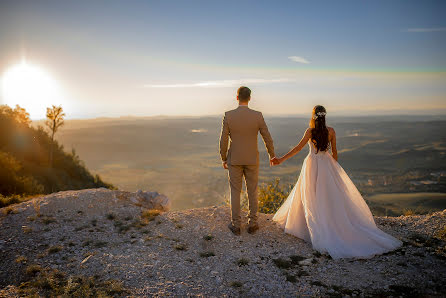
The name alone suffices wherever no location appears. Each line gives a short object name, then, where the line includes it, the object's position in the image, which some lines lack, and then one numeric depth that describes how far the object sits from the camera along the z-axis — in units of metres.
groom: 5.96
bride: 5.67
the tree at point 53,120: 20.05
